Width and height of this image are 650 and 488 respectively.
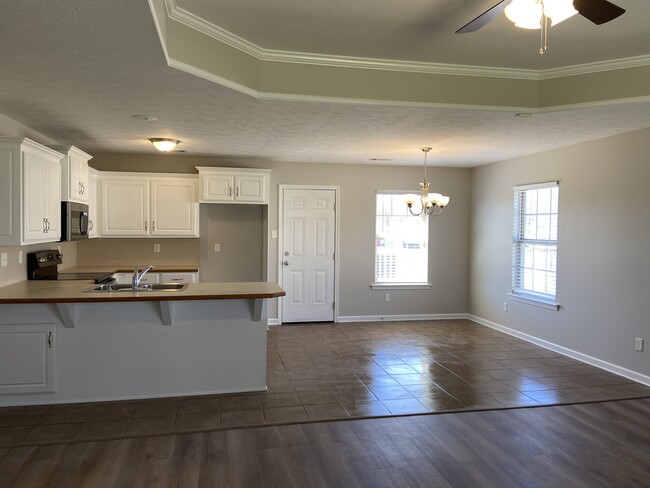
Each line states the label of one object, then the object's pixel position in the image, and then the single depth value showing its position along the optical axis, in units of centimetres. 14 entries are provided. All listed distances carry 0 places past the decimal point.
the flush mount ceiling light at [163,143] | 507
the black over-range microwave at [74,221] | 474
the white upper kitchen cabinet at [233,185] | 617
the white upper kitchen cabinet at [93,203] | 569
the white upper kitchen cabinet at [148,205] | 600
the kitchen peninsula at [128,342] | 366
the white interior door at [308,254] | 681
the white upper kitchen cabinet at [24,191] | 372
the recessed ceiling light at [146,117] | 410
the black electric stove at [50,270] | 462
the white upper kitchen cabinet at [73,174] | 468
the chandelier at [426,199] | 528
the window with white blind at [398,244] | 717
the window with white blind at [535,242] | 566
